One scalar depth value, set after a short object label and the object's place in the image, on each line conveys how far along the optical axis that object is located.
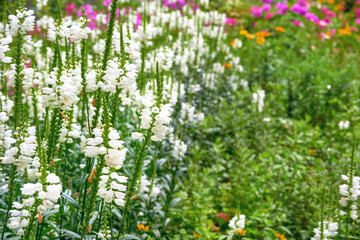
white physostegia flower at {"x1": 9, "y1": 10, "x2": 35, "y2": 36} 2.28
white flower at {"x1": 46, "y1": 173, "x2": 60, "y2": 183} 1.53
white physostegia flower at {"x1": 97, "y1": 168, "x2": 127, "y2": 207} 1.81
